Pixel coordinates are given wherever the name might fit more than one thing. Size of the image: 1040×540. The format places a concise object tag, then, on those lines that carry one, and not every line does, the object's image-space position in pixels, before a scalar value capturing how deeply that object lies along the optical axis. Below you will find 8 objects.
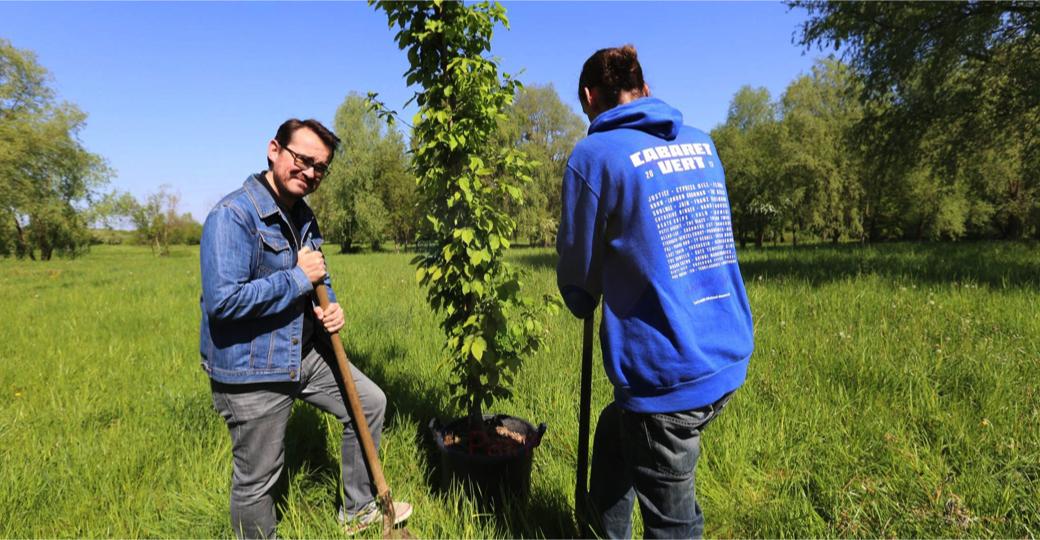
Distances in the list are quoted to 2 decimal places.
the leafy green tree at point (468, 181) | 2.92
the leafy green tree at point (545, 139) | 30.80
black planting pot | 2.86
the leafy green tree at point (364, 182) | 36.34
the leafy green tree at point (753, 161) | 32.62
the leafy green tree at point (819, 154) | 26.23
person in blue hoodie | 1.67
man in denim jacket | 2.17
